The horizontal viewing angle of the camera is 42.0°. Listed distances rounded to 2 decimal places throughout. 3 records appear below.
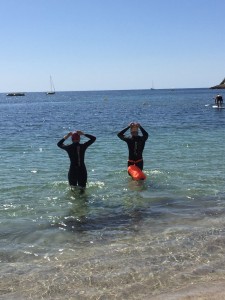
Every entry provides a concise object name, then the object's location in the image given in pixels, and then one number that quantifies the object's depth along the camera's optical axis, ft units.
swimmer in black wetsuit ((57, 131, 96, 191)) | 26.34
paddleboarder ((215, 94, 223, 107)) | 128.20
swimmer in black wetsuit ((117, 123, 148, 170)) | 29.07
